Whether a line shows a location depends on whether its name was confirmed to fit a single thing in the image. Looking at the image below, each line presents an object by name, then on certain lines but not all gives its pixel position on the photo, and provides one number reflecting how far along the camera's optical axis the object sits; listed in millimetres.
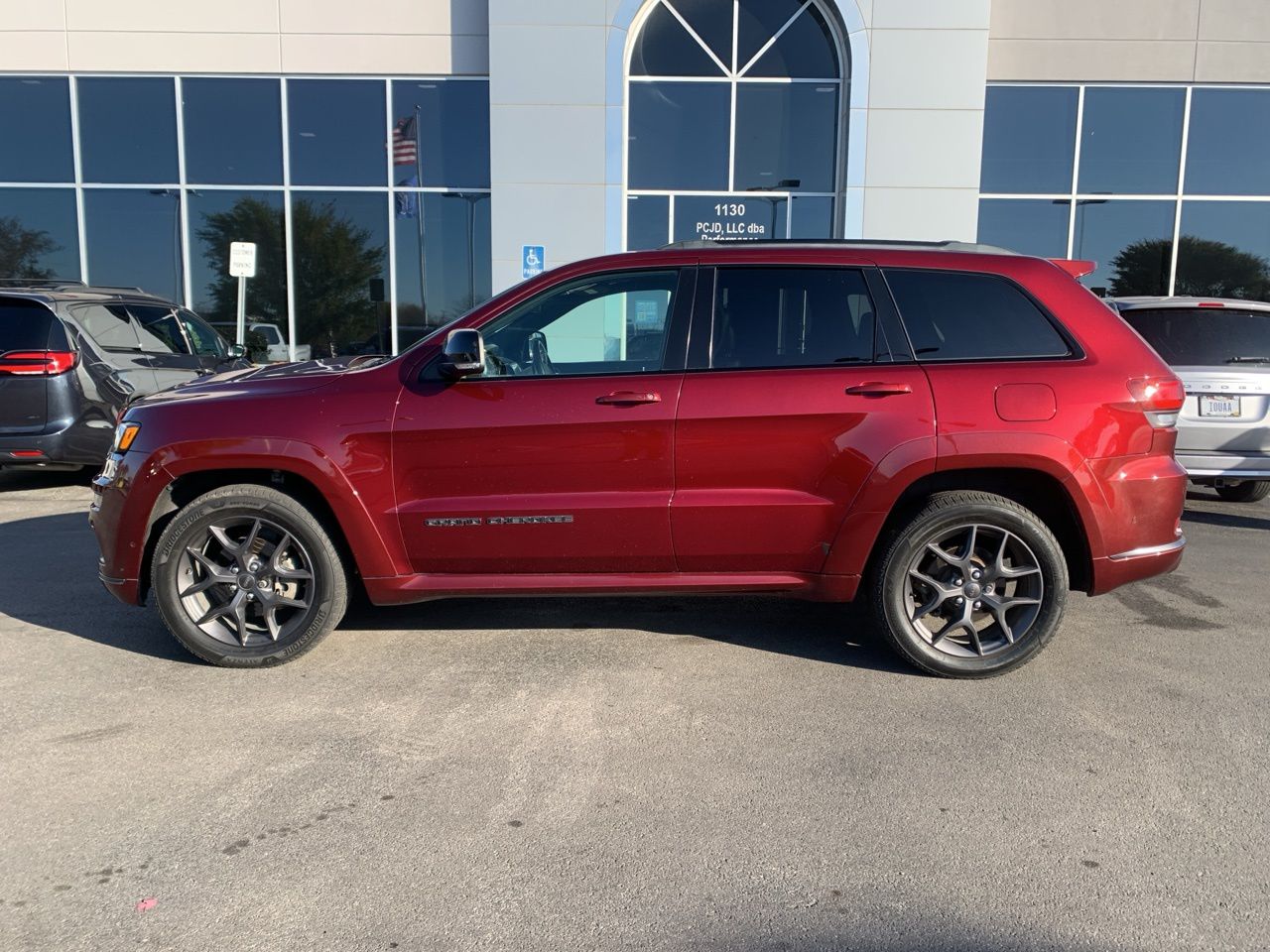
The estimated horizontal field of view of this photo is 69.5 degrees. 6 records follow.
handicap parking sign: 13680
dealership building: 13359
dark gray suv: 7707
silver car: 6691
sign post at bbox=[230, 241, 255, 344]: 11992
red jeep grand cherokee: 3973
